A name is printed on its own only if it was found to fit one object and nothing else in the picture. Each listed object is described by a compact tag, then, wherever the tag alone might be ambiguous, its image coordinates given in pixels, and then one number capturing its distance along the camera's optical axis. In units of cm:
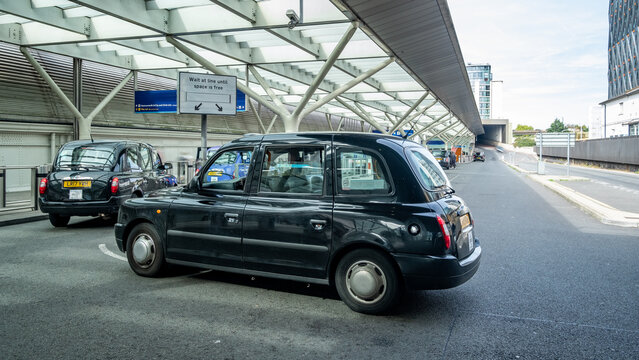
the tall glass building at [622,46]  7644
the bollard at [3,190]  1098
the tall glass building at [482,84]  15300
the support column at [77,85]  2019
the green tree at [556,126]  17575
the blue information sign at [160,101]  2256
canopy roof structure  1421
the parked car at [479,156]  7750
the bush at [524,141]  17575
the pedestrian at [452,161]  4694
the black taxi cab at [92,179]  891
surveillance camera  1293
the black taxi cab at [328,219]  421
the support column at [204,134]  1120
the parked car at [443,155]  4400
